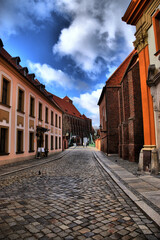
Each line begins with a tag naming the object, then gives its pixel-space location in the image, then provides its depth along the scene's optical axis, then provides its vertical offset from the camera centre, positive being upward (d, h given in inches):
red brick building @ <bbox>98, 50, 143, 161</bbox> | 524.7 +103.5
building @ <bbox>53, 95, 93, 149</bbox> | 3048.7 +317.7
